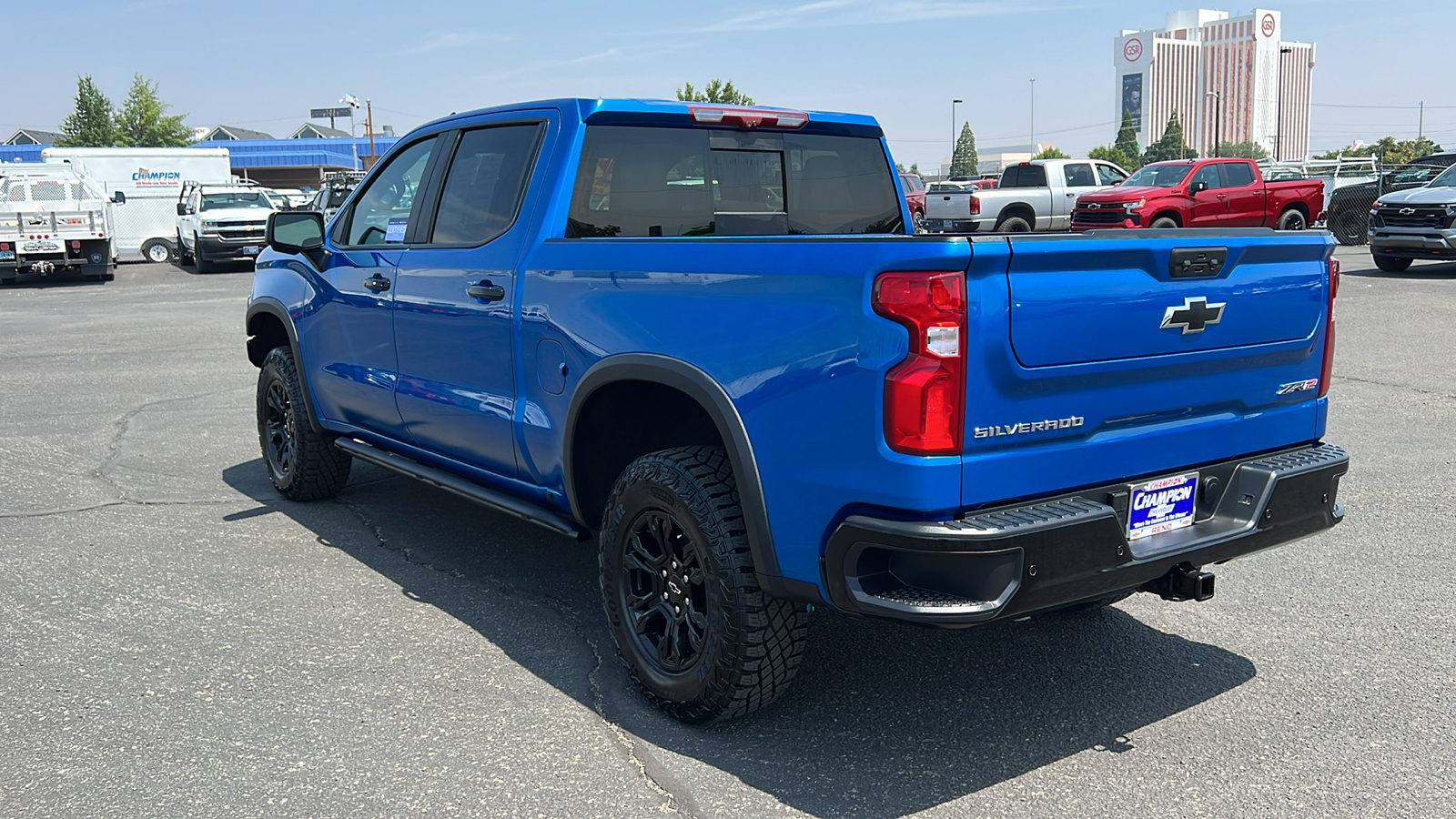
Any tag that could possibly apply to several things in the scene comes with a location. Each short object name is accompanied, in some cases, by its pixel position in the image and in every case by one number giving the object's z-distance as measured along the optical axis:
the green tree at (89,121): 64.94
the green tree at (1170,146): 132.00
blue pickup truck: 2.92
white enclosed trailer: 30.48
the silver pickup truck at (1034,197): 25.47
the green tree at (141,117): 67.44
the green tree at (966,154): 129.12
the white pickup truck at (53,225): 22.48
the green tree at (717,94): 59.49
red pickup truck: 21.33
